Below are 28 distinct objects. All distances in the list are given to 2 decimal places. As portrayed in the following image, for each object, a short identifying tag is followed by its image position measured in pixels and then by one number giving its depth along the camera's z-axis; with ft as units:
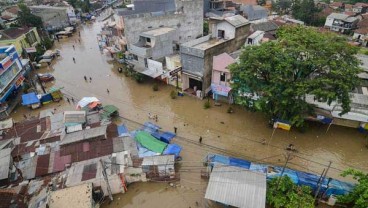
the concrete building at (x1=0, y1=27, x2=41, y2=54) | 129.70
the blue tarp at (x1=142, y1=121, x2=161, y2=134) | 73.51
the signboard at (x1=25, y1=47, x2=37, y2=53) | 123.32
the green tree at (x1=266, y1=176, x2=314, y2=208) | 46.98
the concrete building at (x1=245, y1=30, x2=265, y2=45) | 103.35
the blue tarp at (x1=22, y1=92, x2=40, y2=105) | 94.42
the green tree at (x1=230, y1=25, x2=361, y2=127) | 60.54
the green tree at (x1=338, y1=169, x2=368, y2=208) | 43.06
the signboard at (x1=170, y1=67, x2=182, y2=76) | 93.86
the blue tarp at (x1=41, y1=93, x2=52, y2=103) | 98.58
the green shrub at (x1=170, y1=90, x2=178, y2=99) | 96.63
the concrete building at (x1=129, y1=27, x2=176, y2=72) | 105.60
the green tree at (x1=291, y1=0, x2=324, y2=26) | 184.24
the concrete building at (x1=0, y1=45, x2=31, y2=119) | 92.38
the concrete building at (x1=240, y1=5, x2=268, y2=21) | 183.32
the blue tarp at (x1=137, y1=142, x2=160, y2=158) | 60.85
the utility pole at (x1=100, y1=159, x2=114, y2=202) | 52.14
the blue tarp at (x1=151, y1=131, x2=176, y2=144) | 70.23
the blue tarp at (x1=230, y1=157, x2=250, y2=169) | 58.70
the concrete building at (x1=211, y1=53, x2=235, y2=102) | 83.52
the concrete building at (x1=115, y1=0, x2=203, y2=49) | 115.03
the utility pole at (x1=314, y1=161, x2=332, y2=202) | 49.07
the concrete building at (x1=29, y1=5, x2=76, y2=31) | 199.01
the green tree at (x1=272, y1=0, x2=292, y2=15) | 234.38
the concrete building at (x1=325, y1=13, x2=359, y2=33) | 171.25
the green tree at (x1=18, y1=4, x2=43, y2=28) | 174.38
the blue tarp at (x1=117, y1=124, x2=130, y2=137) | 67.61
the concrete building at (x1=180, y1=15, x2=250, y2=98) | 88.12
